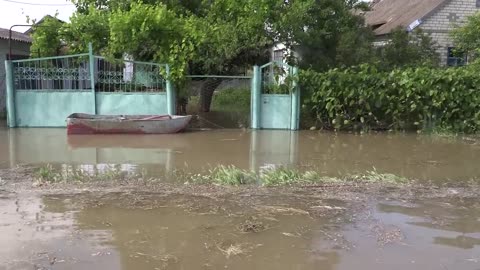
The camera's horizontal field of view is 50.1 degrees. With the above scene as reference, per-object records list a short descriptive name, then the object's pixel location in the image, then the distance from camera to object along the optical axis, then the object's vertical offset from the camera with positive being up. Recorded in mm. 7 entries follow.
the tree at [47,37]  15930 +1497
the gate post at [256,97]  14141 -295
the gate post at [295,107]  14078 -568
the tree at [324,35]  15398 +1631
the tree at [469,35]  18734 +1912
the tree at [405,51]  17811 +1272
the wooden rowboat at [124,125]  12586 -962
